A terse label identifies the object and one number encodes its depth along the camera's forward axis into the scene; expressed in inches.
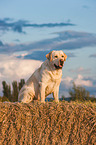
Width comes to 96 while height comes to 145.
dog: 244.7
